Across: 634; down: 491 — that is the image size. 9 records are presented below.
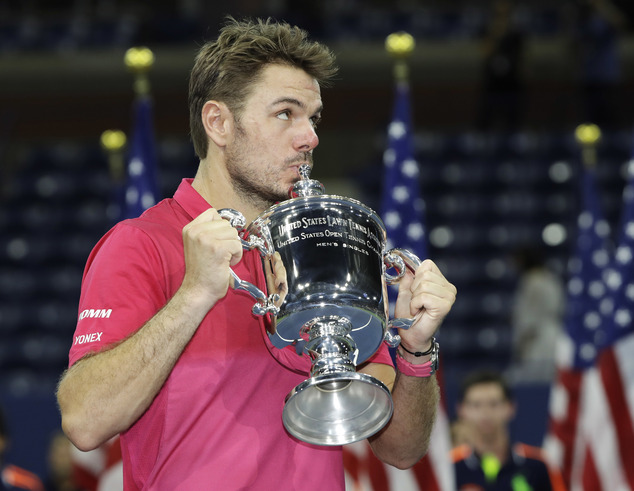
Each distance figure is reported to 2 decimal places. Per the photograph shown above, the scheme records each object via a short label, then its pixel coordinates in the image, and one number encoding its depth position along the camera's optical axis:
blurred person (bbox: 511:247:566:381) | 14.99
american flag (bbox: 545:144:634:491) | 10.45
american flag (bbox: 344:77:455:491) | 10.23
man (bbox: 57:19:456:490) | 3.98
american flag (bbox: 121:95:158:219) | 11.47
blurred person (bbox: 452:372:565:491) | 10.37
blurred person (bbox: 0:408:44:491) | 10.36
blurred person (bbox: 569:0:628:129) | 20.45
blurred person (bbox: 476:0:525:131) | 19.86
